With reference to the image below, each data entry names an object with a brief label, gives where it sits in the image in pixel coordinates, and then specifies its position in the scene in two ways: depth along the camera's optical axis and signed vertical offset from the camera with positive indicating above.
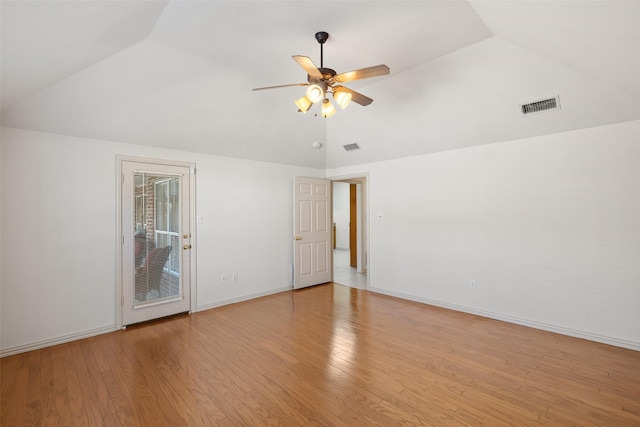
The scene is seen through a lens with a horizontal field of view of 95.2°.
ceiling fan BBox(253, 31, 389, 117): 2.26 +1.13
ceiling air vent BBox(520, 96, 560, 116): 3.09 +1.18
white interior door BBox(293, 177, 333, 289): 5.48 -0.31
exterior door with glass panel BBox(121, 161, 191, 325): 3.70 -0.30
